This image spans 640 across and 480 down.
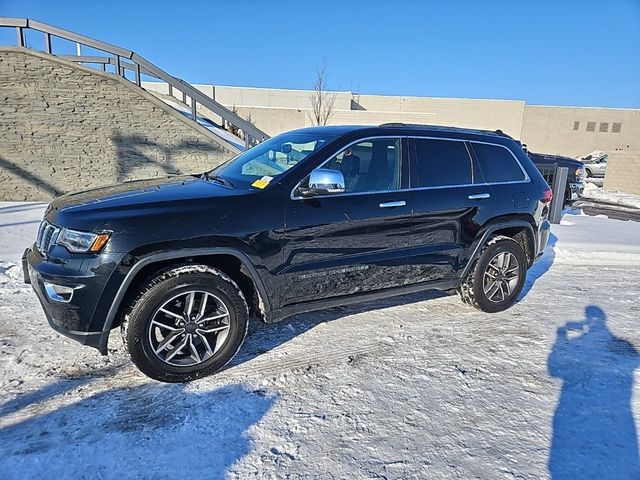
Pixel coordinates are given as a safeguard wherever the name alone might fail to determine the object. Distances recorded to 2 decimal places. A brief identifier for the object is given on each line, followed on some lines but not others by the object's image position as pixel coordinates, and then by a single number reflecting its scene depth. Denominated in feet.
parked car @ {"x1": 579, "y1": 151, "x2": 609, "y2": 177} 91.86
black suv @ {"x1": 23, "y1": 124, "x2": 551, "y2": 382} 9.33
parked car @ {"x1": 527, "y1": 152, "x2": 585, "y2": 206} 38.32
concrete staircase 32.14
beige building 142.00
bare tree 117.08
